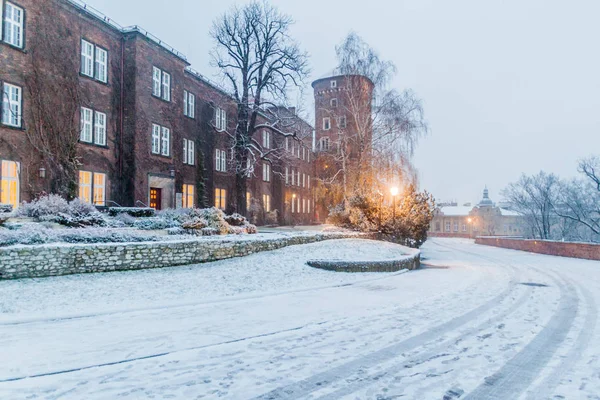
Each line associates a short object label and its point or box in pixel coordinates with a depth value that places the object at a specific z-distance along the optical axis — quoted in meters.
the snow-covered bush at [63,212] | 14.27
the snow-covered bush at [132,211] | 18.94
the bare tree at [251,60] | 25.97
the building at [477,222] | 90.38
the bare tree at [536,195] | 50.97
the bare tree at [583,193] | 40.06
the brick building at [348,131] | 29.08
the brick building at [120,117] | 16.80
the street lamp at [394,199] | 20.30
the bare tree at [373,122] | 28.39
